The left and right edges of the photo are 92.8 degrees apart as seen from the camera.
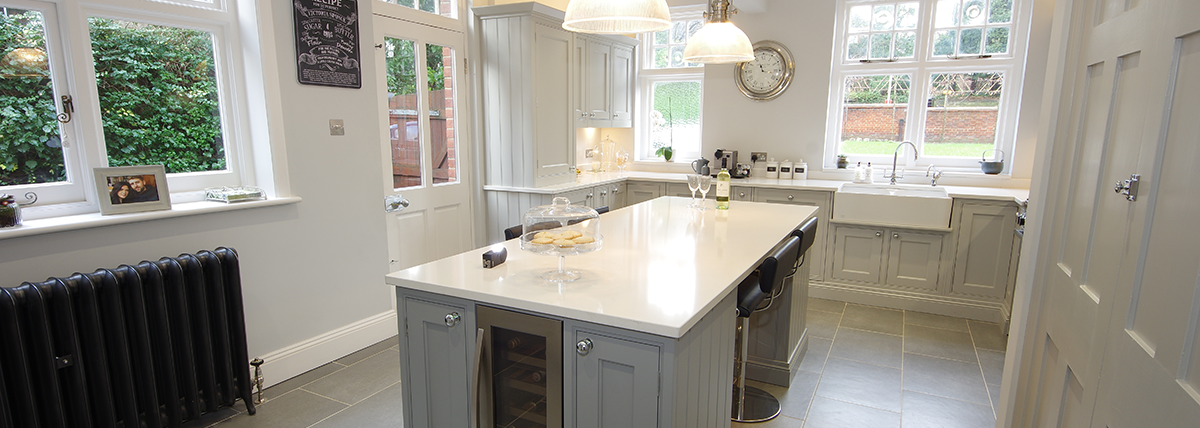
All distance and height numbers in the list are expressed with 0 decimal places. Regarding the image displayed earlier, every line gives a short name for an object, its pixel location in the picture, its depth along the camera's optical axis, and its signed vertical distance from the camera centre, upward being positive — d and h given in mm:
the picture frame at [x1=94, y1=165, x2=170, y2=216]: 2326 -255
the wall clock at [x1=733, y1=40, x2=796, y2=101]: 4969 +523
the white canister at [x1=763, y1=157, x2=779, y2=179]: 5111 -328
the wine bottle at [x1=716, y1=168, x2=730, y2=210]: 3184 -324
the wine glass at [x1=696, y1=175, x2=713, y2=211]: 3219 -286
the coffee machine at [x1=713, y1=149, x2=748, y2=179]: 5160 -266
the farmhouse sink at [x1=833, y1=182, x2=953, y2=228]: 4070 -527
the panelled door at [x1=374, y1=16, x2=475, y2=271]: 3674 -67
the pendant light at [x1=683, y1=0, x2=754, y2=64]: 2643 +416
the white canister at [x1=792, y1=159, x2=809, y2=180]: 5004 -330
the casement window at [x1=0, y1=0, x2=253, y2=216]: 2227 +139
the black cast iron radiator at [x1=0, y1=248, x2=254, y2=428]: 1991 -836
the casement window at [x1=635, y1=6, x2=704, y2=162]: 5605 +377
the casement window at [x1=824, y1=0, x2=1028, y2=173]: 4410 +428
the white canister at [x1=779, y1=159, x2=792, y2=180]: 5031 -330
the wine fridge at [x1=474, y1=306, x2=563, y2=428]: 1632 -710
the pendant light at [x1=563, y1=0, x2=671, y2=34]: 1854 +385
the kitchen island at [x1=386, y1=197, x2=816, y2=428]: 1503 -558
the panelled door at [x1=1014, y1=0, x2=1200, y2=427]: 927 -193
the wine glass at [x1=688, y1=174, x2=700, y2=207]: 3244 -284
